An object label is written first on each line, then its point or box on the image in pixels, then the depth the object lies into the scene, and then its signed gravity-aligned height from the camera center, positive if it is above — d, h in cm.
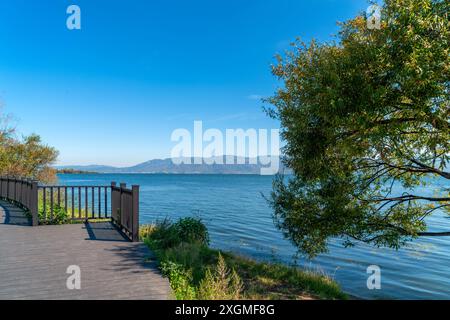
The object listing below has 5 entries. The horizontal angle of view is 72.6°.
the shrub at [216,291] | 491 -208
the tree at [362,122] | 486 +82
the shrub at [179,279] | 499 -204
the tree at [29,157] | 2747 +90
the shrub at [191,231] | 1002 -222
